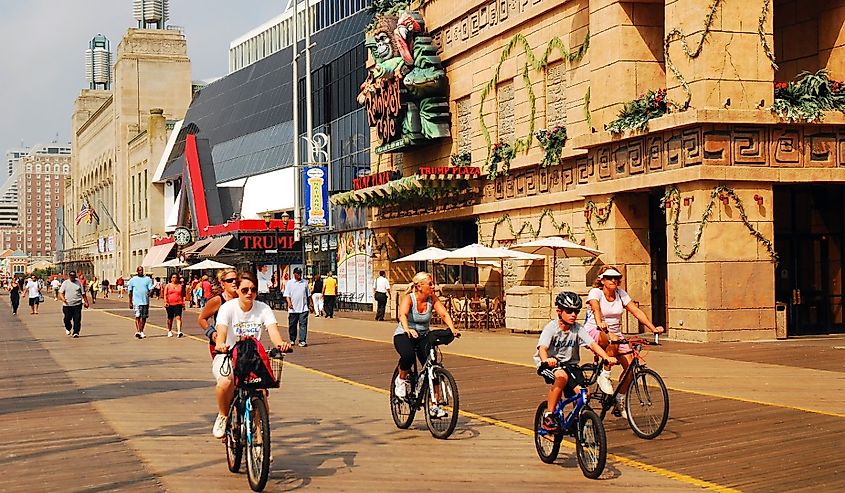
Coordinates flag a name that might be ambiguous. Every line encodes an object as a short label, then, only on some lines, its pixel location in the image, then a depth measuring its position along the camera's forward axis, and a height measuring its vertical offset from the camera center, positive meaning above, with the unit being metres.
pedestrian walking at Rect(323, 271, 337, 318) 42.12 -0.40
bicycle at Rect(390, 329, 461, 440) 11.63 -1.17
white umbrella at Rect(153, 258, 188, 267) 68.40 +1.21
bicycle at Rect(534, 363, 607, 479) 9.20 -1.27
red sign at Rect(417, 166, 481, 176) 35.75 +3.29
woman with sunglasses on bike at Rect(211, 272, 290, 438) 10.02 -0.35
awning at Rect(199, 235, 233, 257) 56.81 +1.80
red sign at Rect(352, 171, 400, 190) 39.81 +3.47
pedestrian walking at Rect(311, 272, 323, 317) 44.34 -0.52
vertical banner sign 49.12 +3.57
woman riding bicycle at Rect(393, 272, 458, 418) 12.30 -0.45
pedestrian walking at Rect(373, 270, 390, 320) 39.34 -0.40
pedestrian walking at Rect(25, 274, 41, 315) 52.78 -0.35
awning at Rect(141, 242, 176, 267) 85.88 +2.17
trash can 24.30 -1.02
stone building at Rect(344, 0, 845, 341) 24.08 +2.74
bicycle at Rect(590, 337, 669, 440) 11.28 -1.20
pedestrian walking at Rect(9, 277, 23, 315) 52.86 -0.39
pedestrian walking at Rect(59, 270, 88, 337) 31.31 -0.39
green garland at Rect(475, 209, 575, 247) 30.73 +1.35
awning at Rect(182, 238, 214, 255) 63.95 +2.03
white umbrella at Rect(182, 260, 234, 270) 51.15 +0.80
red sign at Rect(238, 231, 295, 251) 56.59 +1.97
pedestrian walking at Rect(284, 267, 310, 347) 26.16 -0.48
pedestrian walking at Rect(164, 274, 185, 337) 31.28 -0.48
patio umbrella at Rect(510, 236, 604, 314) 27.66 +0.71
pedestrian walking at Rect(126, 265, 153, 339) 31.02 -0.37
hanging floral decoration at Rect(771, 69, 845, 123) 24.06 +3.62
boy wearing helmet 9.85 -0.62
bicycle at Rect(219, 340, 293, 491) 8.93 -1.17
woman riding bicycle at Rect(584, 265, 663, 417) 12.33 -0.41
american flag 109.43 +6.94
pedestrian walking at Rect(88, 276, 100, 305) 74.66 -0.19
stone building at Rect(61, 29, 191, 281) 101.56 +13.75
